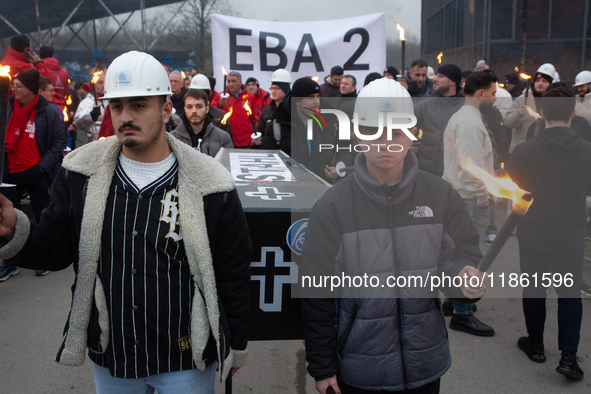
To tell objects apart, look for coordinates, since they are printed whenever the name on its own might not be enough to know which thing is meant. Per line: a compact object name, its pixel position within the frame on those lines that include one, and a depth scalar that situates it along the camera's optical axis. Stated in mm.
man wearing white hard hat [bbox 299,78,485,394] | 2043
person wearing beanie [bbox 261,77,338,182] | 5164
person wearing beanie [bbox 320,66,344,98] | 8844
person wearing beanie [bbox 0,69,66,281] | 5281
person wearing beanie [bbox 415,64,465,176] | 5688
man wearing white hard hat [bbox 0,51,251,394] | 1913
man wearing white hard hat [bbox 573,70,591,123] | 6699
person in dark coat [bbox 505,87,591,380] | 3537
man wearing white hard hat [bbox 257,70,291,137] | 6650
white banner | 8383
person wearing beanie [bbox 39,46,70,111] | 9867
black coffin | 2596
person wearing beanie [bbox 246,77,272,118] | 9091
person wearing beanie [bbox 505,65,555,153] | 7367
